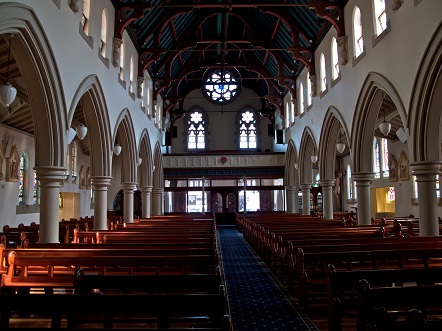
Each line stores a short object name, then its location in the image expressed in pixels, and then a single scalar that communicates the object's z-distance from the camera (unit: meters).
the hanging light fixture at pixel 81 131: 10.57
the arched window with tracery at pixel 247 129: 29.34
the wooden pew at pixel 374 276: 4.42
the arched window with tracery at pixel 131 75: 16.09
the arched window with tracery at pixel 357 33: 12.43
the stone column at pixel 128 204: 15.76
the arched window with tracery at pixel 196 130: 29.27
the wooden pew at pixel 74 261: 5.52
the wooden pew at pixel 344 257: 5.94
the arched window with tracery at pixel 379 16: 10.68
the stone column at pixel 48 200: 8.94
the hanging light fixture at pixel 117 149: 14.39
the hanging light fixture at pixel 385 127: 10.78
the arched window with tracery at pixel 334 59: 14.72
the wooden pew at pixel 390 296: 3.45
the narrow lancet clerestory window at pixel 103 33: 12.27
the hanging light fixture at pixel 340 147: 14.50
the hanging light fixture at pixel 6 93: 7.25
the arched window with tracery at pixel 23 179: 16.42
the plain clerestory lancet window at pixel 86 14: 10.76
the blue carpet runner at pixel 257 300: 5.61
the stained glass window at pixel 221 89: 28.94
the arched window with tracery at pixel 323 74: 16.41
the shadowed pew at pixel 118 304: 3.05
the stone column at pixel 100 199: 12.30
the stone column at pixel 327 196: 16.23
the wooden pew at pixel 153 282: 3.98
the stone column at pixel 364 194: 12.69
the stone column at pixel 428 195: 9.11
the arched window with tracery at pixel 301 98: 20.17
